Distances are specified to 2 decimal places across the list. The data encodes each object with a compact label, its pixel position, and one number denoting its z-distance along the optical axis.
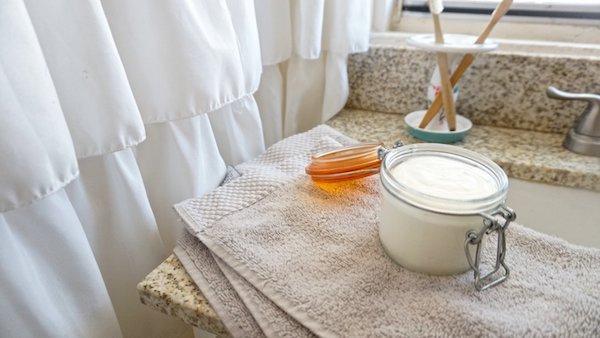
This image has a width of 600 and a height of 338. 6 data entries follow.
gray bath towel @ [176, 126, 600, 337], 0.32
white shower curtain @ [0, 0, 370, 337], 0.30
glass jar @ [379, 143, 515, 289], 0.33
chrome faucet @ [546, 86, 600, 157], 0.58
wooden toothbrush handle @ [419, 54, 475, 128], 0.62
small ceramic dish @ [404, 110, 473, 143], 0.65
